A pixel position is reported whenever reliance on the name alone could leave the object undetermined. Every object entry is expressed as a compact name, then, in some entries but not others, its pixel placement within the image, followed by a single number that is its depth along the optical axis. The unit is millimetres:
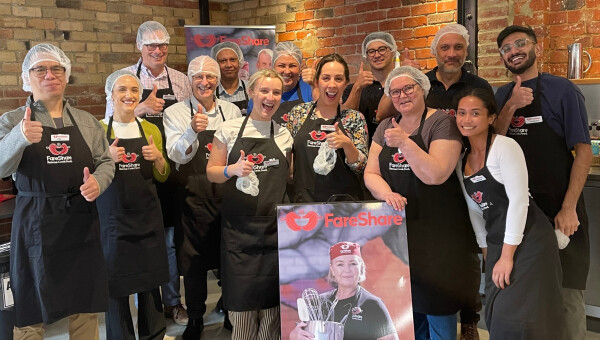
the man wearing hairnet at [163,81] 3836
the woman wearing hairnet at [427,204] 2516
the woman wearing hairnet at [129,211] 2861
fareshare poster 2473
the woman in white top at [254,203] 2734
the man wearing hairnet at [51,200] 2500
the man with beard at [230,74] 4070
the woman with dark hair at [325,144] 2756
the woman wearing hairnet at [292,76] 3601
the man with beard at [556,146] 2744
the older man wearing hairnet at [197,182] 3186
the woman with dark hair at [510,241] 2289
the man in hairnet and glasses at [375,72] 3281
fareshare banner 5398
